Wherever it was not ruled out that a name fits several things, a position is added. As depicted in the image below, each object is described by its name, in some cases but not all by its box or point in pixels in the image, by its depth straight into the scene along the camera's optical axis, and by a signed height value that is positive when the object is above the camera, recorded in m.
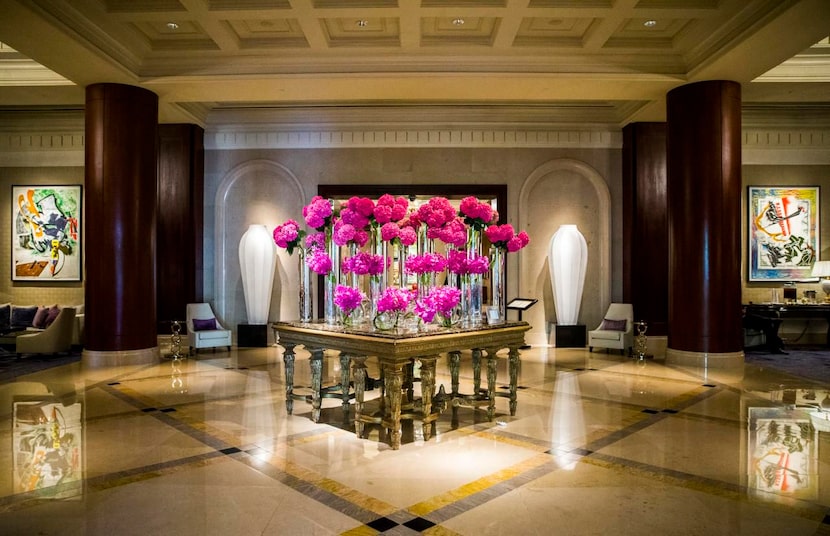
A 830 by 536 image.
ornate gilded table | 4.05 -0.59
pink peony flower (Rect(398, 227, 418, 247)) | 4.63 +0.27
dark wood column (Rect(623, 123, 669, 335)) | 9.78 +0.66
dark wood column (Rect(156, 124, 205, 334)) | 9.98 +0.80
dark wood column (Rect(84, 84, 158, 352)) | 7.64 +0.66
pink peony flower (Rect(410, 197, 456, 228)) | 4.60 +0.46
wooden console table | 9.82 -0.68
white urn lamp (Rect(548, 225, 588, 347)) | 9.98 -0.13
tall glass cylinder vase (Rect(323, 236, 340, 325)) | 4.86 -0.11
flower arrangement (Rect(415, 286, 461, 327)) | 4.47 -0.26
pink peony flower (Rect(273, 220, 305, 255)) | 5.04 +0.30
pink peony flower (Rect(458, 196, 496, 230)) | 4.89 +0.48
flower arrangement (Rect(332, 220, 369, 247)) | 4.54 +0.28
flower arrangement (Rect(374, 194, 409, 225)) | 4.54 +0.47
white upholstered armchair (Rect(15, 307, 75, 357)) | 8.77 -1.02
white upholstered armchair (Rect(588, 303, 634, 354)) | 9.28 -0.99
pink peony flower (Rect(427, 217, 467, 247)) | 4.65 +0.29
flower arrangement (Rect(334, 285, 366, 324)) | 4.55 -0.22
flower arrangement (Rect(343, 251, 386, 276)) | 4.52 +0.05
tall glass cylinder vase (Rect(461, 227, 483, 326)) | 4.92 -0.18
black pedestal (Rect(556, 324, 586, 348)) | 10.13 -1.14
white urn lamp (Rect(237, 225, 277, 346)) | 10.08 -0.15
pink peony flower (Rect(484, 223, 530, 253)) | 5.00 +0.27
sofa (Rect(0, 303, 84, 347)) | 9.94 -0.81
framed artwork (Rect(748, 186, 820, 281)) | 10.73 +0.67
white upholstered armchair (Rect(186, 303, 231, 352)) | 9.14 -0.95
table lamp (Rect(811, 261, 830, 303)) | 9.97 -0.06
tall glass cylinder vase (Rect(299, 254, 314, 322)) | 4.96 -0.19
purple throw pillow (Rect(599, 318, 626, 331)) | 9.46 -0.91
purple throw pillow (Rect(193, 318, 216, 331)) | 9.38 -0.86
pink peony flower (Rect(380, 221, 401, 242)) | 4.56 +0.30
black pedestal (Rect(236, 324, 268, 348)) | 10.11 -1.12
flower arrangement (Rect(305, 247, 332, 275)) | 4.74 +0.07
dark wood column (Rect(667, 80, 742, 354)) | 7.48 +0.60
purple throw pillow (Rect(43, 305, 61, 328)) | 10.02 -0.76
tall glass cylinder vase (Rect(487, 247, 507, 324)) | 4.93 -0.14
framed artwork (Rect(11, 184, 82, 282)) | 11.09 +0.75
